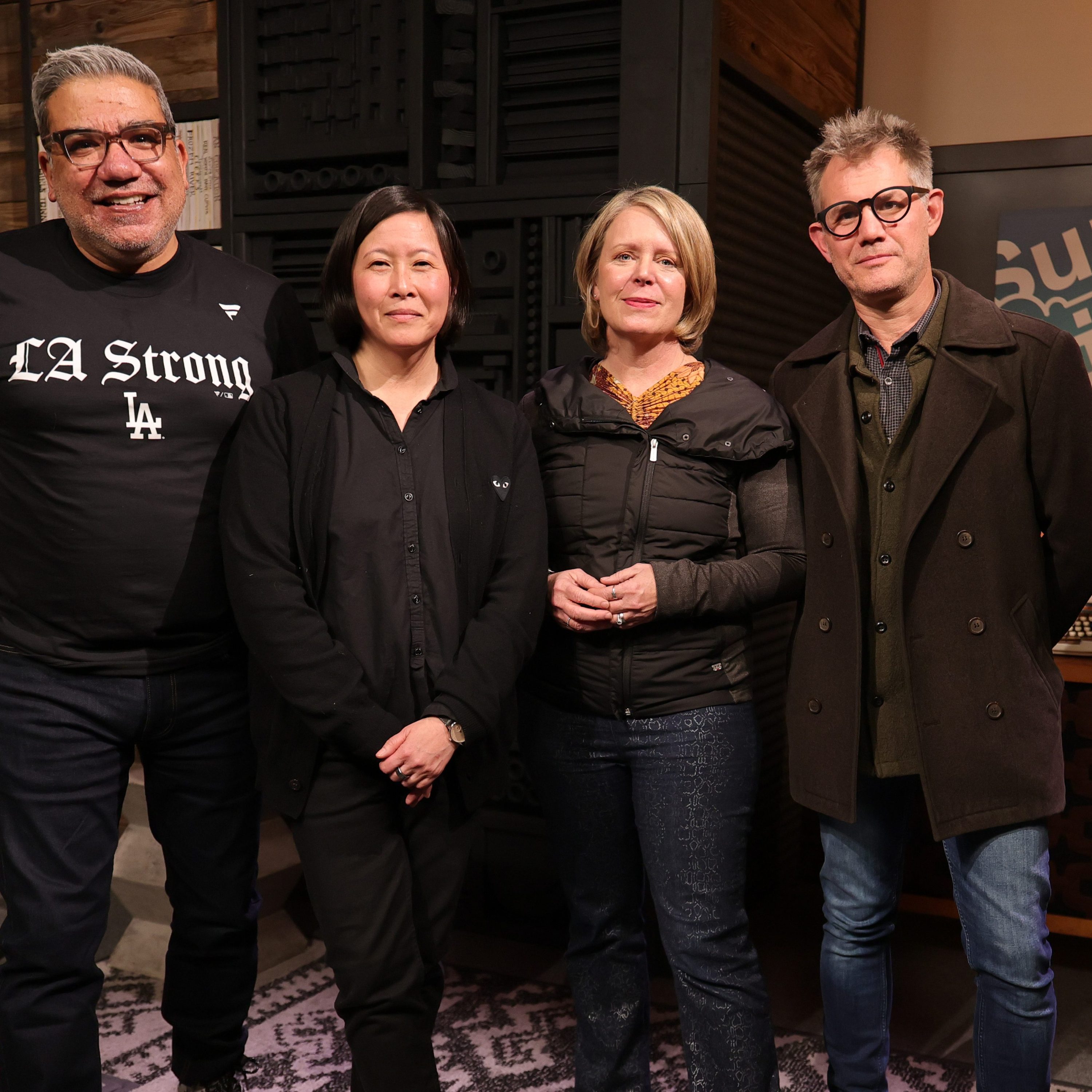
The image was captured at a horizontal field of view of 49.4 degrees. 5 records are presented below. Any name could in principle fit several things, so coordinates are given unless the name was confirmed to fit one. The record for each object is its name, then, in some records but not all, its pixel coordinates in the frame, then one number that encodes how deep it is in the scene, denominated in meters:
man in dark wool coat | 1.91
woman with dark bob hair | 1.88
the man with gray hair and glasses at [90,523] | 2.00
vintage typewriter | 3.22
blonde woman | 2.02
